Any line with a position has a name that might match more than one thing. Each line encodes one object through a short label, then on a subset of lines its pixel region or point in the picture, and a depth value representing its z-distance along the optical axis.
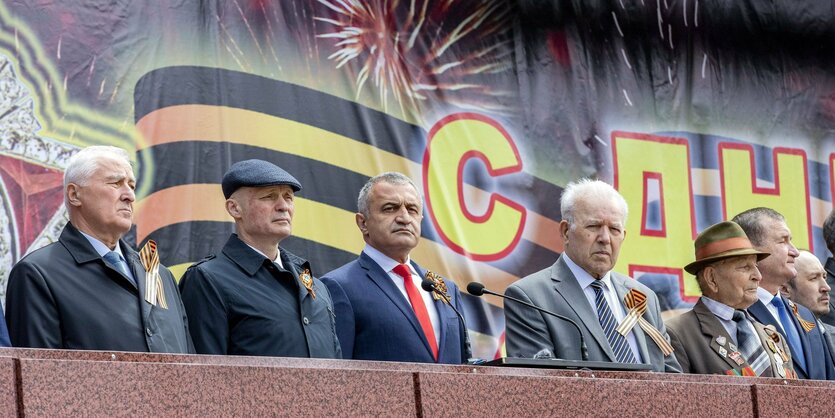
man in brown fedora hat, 8.20
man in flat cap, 6.89
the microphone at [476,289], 6.57
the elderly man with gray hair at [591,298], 7.43
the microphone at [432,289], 7.10
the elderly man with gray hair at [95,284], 6.13
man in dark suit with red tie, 7.44
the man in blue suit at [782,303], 9.01
